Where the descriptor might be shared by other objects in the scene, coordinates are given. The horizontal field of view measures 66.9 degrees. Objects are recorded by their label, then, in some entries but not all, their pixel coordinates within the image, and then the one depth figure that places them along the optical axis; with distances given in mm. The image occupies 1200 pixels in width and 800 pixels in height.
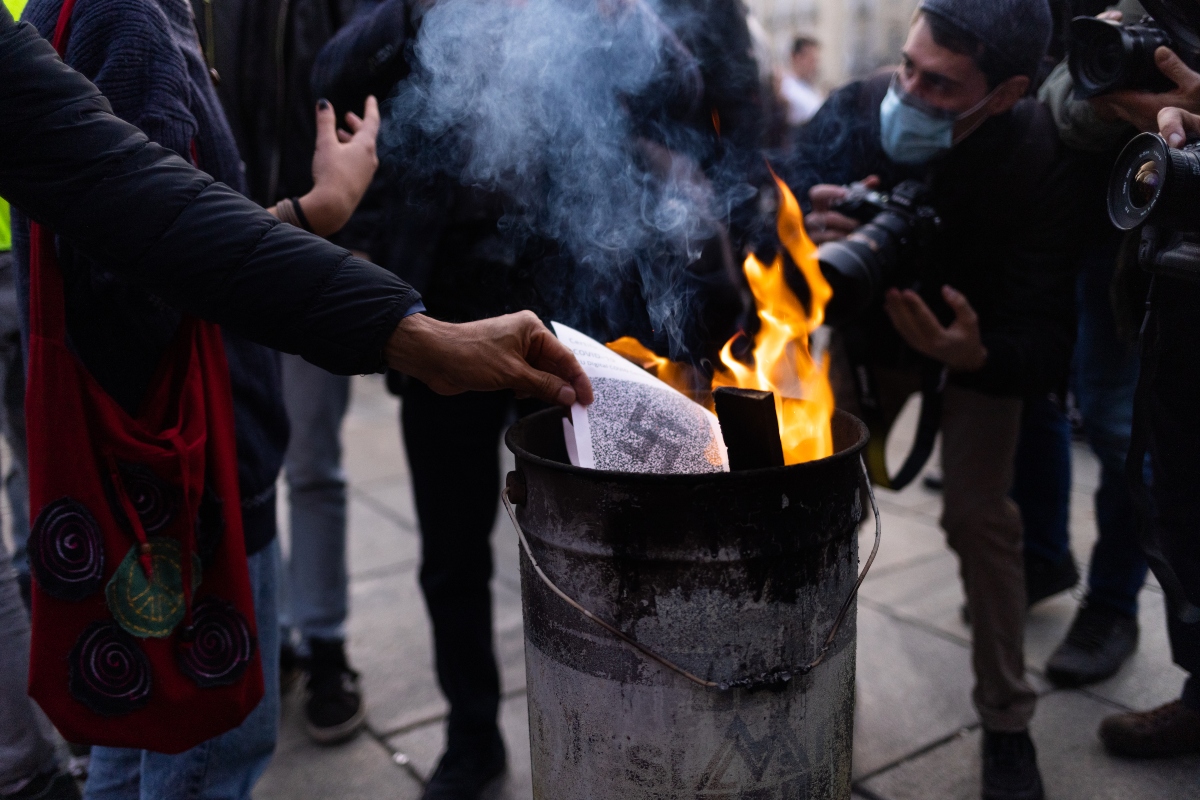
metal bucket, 1550
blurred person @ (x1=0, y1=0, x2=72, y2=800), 2180
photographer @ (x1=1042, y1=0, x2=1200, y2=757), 1885
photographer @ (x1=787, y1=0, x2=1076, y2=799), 2443
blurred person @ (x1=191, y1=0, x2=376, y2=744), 2771
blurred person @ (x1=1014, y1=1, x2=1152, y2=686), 2926
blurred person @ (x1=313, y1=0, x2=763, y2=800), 2436
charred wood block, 1610
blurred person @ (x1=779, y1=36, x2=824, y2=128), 7004
